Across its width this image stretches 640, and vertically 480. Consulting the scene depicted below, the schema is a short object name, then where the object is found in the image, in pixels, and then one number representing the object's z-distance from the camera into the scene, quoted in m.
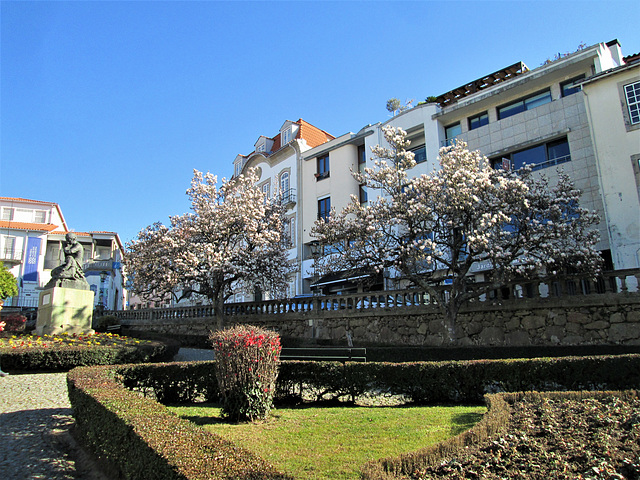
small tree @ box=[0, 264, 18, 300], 31.78
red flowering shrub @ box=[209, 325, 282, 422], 8.02
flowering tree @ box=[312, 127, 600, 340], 15.07
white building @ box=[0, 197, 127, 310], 43.50
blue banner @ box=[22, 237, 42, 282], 44.19
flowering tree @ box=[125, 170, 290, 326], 22.25
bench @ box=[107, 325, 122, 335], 26.95
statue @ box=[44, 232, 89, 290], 18.66
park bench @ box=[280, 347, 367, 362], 11.92
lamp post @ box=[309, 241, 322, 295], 29.21
